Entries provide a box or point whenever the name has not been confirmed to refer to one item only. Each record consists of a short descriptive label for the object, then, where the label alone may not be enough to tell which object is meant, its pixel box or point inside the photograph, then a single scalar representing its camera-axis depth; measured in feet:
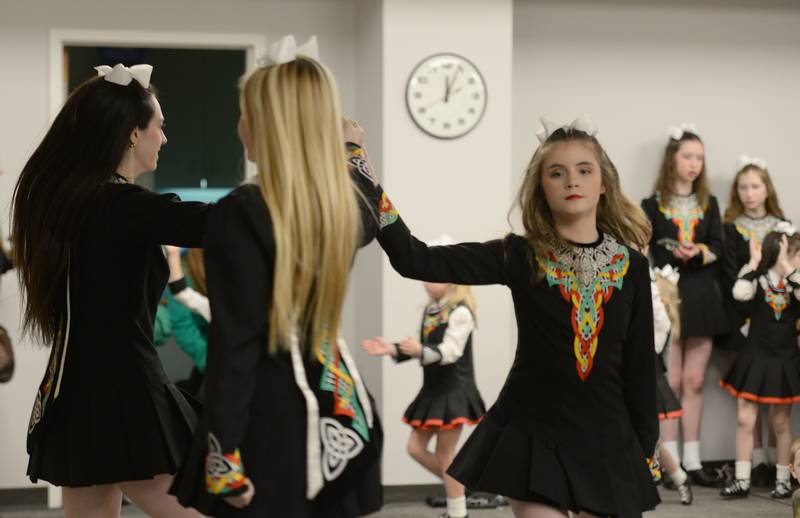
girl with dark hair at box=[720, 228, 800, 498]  35.44
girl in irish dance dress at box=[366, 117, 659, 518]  15.82
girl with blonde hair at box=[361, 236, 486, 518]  30.58
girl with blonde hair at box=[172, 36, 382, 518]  12.29
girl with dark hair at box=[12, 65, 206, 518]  14.97
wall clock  34.95
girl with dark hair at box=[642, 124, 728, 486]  37.02
